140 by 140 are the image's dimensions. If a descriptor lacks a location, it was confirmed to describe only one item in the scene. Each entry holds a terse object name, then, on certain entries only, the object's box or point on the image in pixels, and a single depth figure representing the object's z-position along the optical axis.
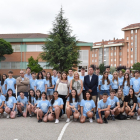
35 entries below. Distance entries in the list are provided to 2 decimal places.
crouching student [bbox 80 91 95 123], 8.58
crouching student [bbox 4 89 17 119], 9.23
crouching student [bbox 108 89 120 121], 8.94
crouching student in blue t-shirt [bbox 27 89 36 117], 9.42
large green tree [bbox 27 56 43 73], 39.06
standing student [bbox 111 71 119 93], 10.30
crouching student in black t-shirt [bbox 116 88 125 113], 9.06
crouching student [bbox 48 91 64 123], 8.49
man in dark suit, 9.53
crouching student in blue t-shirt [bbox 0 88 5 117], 9.30
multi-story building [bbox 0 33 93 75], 48.03
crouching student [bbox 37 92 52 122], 8.63
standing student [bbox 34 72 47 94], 10.01
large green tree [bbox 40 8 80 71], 35.09
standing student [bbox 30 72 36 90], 10.59
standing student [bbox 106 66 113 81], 10.55
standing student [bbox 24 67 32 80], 10.84
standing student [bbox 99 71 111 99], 9.94
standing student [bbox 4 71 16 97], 10.27
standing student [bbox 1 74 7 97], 10.57
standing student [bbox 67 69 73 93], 10.14
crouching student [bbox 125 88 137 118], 9.02
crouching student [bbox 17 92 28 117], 9.60
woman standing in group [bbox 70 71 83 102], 9.27
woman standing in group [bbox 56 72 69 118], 9.36
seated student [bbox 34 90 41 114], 9.35
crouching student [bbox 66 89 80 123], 8.60
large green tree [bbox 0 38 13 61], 45.68
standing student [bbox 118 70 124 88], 10.55
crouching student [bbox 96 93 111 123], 8.41
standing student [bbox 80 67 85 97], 10.09
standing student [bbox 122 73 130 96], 10.11
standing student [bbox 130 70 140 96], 9.94
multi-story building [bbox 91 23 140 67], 98.56
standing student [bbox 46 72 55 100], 10.47
